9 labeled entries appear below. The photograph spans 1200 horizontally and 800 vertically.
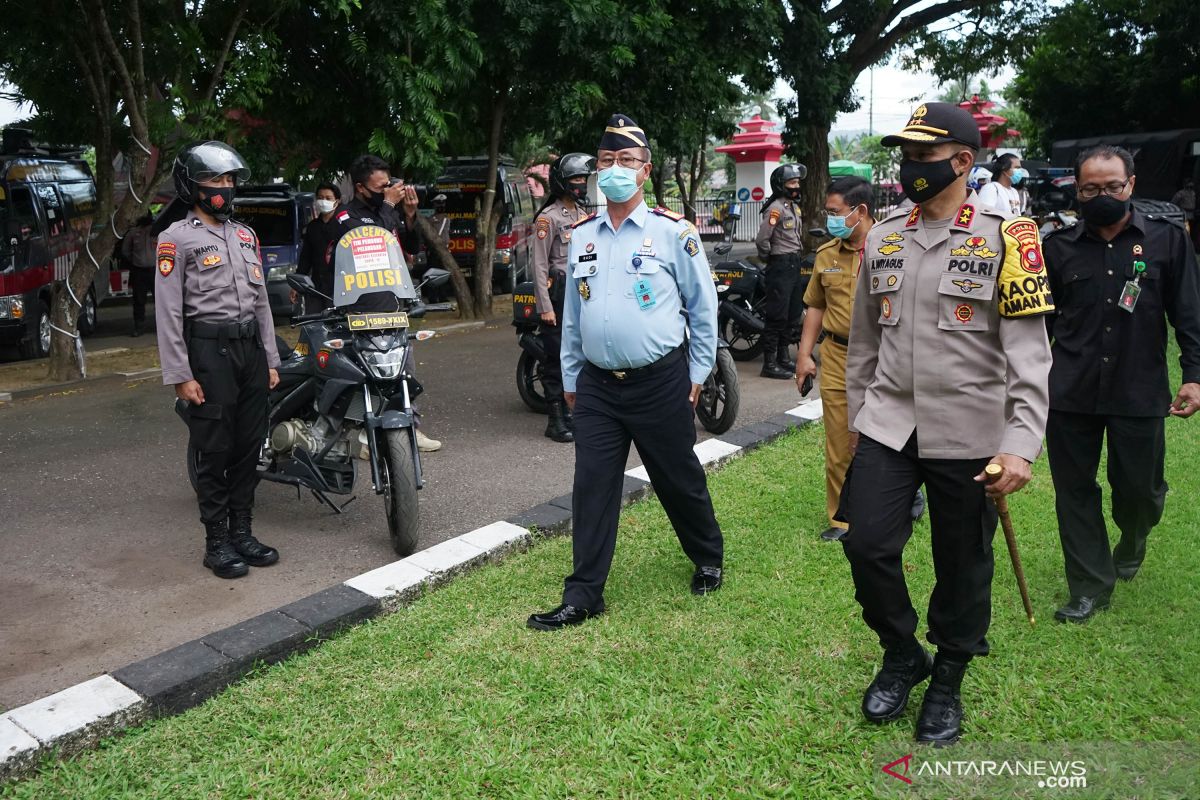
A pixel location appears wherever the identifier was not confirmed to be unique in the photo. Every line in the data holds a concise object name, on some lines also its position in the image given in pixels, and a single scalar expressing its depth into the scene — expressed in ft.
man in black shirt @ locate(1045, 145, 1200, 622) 14.12
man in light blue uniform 14.35
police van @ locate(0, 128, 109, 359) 38.78
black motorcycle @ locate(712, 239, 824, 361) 32.45
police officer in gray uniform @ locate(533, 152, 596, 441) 25.45
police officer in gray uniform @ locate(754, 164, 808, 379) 32.37
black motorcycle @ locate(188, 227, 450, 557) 17.47
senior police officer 10.44
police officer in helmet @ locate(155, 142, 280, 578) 16.15
